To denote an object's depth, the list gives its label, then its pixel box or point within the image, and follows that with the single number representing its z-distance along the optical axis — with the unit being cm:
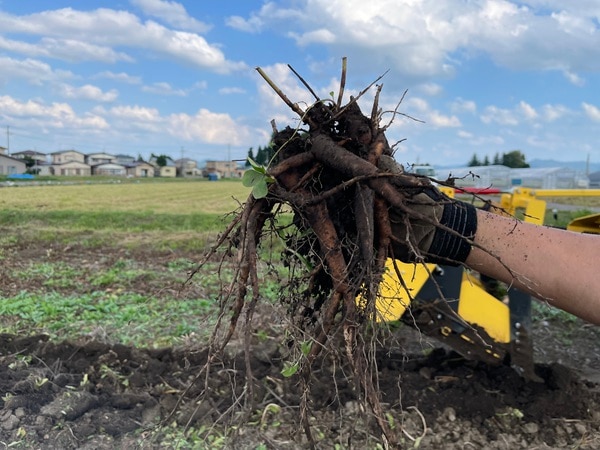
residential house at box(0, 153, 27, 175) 7538
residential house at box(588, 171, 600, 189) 3468
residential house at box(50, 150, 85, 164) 10448
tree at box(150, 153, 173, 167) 9788
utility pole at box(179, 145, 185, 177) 9850
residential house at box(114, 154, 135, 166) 10966
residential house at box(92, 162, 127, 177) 9269
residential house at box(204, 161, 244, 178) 8344
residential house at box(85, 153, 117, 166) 10675
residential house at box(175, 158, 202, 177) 9975
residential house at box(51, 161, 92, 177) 8881
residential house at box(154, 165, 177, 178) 9488
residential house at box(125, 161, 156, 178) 9311
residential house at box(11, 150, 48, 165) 9671
